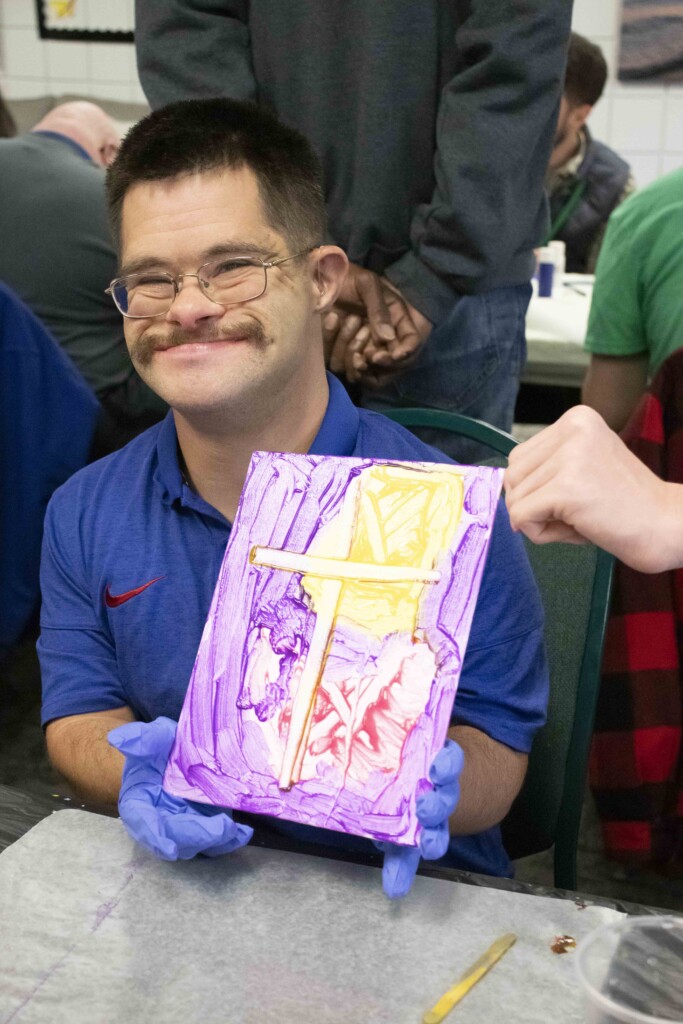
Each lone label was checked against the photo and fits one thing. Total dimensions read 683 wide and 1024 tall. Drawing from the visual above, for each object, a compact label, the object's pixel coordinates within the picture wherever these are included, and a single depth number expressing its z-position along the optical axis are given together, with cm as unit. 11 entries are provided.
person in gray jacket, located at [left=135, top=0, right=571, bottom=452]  150
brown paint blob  76
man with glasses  106
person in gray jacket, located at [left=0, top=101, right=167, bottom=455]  243
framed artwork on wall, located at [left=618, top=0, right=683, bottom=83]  471
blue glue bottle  312
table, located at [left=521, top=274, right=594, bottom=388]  258
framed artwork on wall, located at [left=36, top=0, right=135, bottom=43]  543
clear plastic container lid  63
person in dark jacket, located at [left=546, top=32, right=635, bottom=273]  387
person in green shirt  189
